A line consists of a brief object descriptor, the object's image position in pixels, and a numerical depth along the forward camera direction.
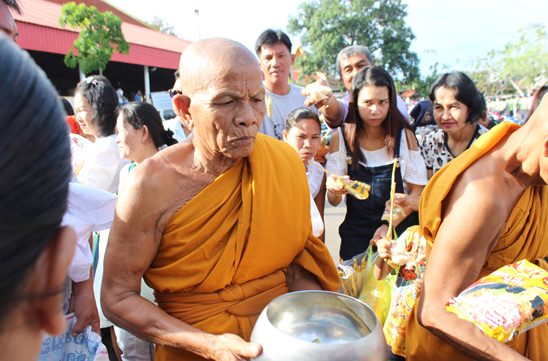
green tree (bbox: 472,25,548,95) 35.00
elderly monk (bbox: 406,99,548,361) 1.39
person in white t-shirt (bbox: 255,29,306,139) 3.46
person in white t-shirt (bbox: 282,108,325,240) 2.91
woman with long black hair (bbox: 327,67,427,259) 2.89
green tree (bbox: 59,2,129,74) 14.93
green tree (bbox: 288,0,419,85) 34.34
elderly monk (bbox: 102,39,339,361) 1.36
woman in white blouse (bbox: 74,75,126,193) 3.02
